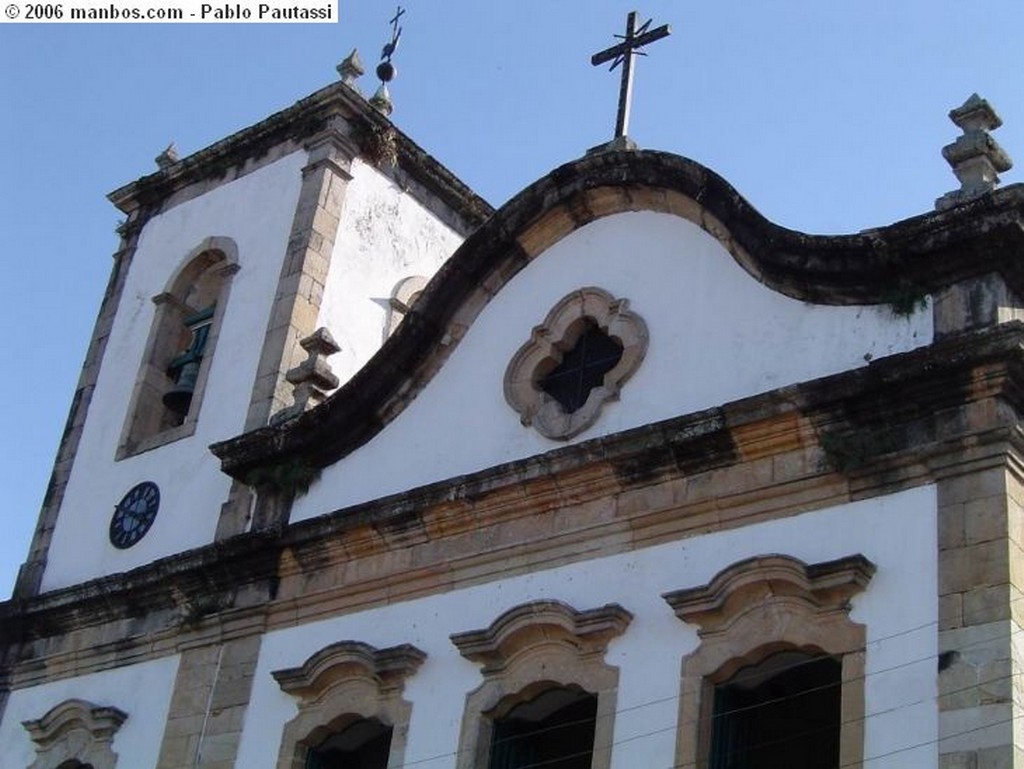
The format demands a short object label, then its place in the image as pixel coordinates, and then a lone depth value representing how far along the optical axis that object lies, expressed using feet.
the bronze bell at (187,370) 55.93
